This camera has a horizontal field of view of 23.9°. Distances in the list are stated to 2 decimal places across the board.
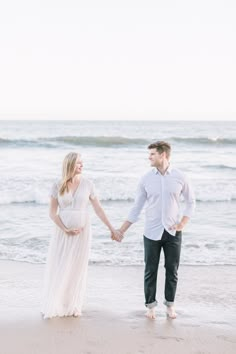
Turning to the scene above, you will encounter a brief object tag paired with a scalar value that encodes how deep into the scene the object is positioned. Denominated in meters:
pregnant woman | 5.17
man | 5.11
